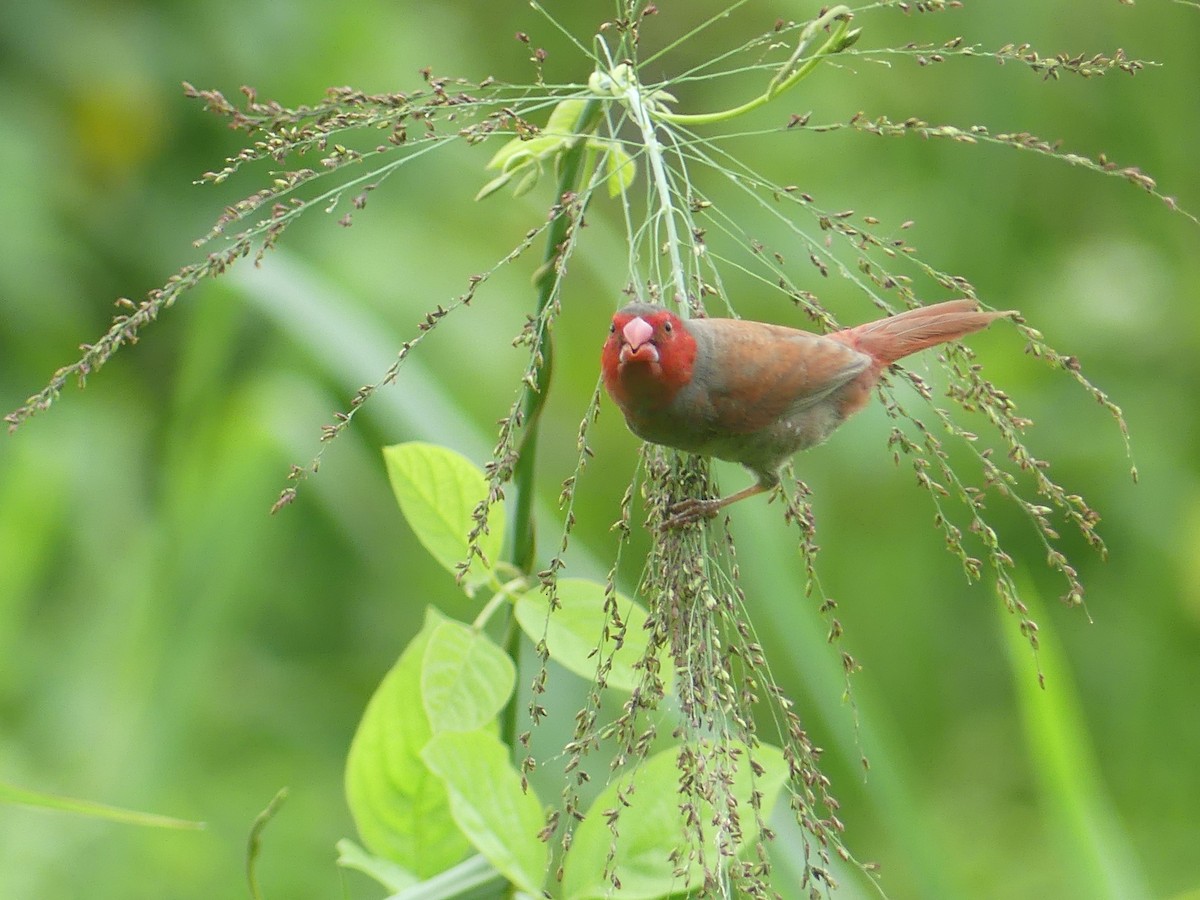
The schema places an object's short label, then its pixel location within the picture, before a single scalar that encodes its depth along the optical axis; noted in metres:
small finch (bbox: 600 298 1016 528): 3.98
